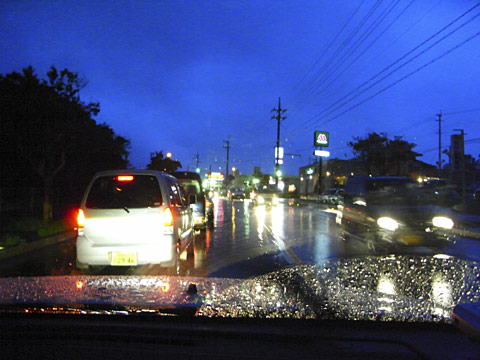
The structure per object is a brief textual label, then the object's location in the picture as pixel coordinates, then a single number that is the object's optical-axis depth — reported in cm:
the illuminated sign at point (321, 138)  5362
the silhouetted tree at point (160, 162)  3942
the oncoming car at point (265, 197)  3641
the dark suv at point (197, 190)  1329
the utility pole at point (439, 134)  5691
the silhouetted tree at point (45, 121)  1344
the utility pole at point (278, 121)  4925
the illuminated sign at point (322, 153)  5293
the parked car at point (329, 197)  3666
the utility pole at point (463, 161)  1672
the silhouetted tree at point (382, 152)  4422
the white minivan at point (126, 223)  636
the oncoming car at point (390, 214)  920
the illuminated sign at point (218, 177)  12316
